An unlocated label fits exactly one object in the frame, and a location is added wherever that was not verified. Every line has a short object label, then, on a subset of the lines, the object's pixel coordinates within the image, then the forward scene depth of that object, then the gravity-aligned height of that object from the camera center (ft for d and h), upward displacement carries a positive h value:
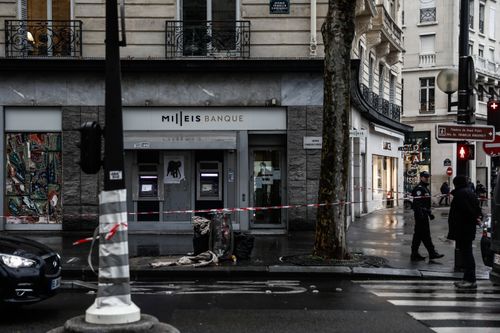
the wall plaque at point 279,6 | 55.67 +14.71
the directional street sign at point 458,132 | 38.40 +2.27
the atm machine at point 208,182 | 56.75 -1.31
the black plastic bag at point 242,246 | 39.58 -5.05
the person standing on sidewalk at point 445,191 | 116.28 -4.40
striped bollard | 20.31 -3.38
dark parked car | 23.21 -4.10
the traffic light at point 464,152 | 38.75 +1.02
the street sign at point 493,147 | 48.52 +1.67
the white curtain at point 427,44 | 142.61 +29.12
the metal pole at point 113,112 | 21.18 +1.95
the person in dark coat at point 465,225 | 32.32 -3.07
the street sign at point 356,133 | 48.67 +2.79
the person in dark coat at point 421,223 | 41.09 -3.70
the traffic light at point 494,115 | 45.37 +3.95
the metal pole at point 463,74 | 38.47 +5.97
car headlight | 23.56 -3.63
